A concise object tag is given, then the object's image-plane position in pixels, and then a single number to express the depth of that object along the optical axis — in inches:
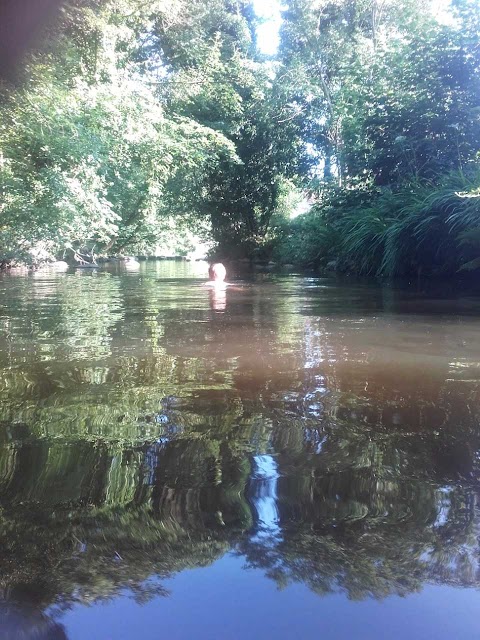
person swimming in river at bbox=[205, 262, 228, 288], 429.1
